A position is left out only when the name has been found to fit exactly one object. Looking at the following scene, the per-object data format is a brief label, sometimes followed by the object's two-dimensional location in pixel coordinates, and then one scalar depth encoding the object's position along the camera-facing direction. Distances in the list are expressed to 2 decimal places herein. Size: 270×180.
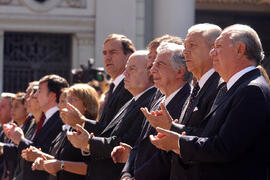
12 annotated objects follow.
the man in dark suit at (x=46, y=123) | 13.91
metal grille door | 30.56
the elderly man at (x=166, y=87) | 9.68
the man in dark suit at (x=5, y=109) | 18.62
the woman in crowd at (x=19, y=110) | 17.36
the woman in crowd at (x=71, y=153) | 12.15
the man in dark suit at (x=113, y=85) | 11.84
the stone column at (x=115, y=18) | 31.28
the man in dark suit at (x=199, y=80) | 8.72
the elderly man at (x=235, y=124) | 7.73
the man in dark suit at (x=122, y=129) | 10.92
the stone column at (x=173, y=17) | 30.85
